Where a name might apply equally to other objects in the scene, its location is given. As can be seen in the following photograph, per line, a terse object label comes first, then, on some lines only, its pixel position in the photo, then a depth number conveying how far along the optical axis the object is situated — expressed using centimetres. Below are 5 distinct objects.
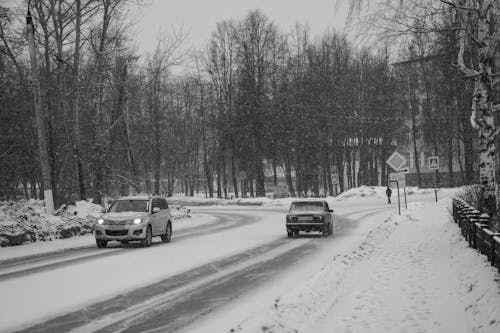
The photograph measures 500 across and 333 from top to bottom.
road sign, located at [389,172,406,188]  3359
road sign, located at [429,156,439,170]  3862
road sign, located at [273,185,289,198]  6366
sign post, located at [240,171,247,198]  7807
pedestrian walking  5072
